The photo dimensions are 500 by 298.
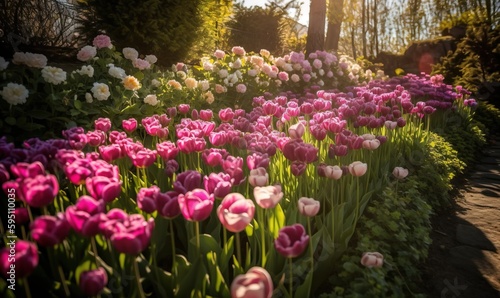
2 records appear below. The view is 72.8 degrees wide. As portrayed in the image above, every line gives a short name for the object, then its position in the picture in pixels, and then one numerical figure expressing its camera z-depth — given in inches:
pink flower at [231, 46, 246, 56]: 223.3
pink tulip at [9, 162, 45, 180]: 46.8
